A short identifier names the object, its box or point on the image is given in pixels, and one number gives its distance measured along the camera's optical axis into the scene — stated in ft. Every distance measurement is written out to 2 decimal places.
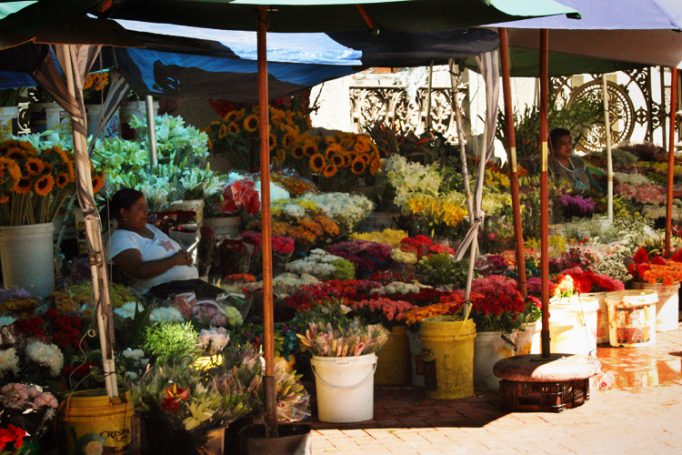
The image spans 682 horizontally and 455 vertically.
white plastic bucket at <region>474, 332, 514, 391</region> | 25.44
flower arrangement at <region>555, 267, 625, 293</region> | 29.89
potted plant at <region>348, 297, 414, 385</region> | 25.50
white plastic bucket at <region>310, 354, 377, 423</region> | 21.84
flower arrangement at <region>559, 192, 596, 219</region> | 38.32
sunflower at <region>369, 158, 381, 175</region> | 37.22
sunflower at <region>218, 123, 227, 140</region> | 36.22
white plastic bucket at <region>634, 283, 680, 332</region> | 32.65
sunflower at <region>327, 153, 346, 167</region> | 36.70
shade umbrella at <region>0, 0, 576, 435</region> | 16.93
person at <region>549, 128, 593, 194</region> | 38.55
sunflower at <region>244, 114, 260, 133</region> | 36.24
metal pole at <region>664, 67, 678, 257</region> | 31.22
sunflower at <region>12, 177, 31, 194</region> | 22.64
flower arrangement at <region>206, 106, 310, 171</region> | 36.24
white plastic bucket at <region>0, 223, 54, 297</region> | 23.48
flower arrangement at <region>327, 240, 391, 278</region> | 30.76
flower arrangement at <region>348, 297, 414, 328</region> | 25.46
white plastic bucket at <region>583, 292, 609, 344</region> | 30.63
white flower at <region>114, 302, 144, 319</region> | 21.08
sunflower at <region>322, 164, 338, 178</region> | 36.52
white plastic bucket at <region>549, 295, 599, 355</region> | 26.81
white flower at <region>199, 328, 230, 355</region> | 20.54
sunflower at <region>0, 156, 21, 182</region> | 22.12
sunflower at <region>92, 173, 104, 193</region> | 23.29
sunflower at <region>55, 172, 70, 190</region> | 23.27
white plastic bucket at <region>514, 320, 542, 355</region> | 25.66
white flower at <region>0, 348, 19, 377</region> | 17.19
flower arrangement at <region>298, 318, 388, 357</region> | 21.77
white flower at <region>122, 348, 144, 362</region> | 19.06
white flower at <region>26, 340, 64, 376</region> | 17.69
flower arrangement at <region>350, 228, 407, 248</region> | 33.12
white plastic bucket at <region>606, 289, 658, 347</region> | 29.94
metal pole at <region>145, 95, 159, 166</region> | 31.60
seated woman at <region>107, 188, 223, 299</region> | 24.49
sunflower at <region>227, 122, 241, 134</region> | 36.22
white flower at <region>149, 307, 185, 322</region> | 21.33
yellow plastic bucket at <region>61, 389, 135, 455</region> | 16.85
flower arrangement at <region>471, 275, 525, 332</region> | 24.99
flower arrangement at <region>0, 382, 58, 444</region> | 16.37
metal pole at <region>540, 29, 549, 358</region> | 23.15
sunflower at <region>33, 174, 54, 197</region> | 22.79
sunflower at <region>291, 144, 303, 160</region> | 36.37
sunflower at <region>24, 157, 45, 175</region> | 22.57
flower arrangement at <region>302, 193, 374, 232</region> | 33.22
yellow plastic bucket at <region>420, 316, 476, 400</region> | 24.12
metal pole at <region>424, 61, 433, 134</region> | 40.21
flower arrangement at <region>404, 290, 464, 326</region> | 24.94
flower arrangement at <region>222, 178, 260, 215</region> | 32.24
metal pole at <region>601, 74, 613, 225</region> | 34.45
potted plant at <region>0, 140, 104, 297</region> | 22.71
